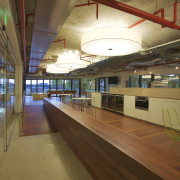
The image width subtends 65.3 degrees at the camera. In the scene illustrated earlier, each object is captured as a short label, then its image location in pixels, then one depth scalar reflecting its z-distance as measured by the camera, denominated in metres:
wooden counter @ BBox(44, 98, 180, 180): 1.02
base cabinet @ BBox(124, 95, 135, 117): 5.54
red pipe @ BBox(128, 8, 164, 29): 2.61
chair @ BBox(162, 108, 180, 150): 3.86
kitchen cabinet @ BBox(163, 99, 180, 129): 3.88
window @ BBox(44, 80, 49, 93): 18.33
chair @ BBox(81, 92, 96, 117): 8.61
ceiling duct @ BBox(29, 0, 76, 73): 1.78
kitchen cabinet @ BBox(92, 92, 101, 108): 8.02
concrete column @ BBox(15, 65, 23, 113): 6.54
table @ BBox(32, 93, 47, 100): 13.81
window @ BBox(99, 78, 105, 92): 14.06
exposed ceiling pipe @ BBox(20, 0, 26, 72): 1.88
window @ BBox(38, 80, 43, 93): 18.25
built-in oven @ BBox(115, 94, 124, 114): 6.22
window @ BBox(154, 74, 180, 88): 7.79
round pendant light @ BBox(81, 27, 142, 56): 2.31
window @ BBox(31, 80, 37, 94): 18.23
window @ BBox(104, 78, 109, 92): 13.17
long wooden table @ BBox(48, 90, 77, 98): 13.66
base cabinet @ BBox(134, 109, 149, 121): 4.92
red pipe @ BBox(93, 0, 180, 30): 1.76
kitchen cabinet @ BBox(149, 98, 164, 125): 4.42
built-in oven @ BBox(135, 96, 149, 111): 4.96
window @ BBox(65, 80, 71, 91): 18.46
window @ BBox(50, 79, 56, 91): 18.49
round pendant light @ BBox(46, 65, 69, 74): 7.98
